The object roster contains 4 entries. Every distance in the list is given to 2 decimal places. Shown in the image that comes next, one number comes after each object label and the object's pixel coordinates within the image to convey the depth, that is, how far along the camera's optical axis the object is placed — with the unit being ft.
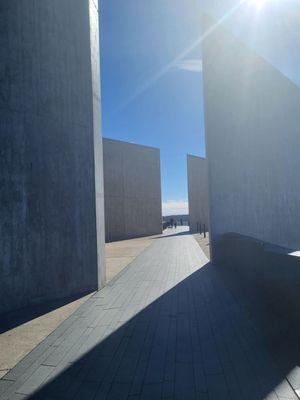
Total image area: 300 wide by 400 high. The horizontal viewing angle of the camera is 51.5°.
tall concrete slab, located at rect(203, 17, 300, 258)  35.27
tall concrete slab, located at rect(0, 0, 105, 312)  19.57
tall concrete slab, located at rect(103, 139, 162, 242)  71.51
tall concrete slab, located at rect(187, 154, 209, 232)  96.48
